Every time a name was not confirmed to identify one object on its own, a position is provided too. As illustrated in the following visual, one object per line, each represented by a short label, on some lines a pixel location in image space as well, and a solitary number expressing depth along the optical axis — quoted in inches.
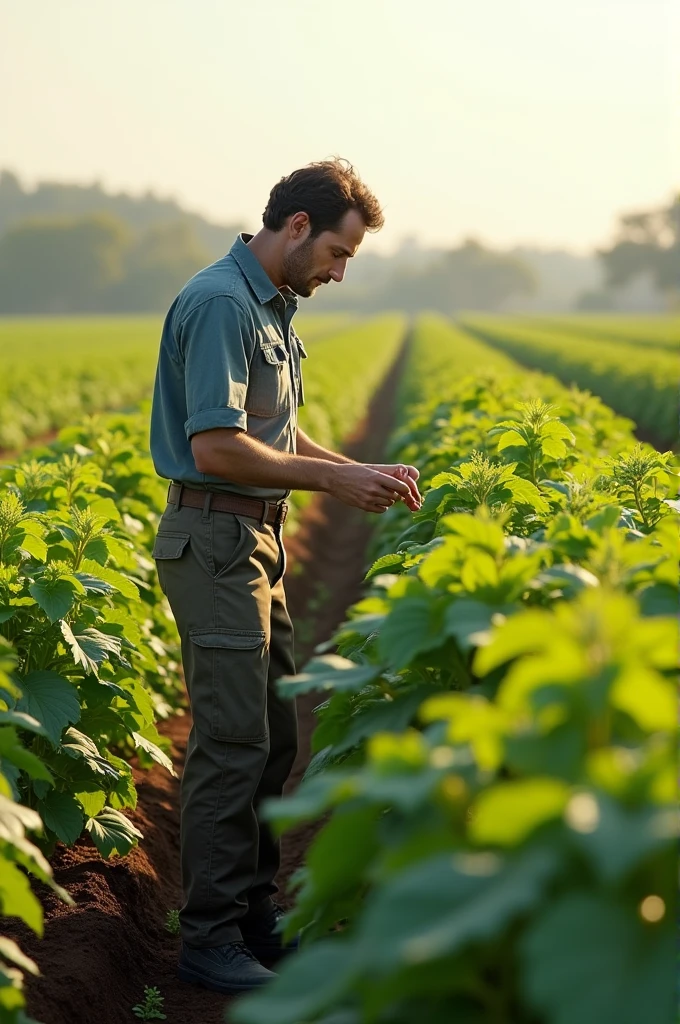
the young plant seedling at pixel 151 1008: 139.6
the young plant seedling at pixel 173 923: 166.2
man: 142.5
